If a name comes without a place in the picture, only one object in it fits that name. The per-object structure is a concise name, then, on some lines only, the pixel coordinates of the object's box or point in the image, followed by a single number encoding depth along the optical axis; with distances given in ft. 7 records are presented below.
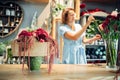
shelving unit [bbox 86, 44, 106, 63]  15.98
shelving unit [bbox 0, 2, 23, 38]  15.64
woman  8.37
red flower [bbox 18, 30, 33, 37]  4.43
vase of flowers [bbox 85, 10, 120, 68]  5.32
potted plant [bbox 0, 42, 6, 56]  14.14
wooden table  3.79
